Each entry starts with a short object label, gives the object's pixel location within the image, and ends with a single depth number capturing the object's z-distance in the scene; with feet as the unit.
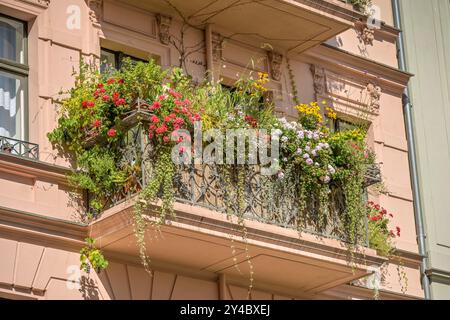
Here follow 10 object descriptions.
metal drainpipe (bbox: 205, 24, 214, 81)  58.54
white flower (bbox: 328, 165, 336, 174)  55.31
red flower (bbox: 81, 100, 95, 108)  51.72
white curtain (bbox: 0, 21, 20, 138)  52.13
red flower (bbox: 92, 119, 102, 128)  51.49
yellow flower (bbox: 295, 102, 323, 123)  57.41
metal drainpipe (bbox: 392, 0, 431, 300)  63.77
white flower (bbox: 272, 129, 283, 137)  54.34
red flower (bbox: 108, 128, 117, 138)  51.16
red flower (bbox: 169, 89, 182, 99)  51.78
